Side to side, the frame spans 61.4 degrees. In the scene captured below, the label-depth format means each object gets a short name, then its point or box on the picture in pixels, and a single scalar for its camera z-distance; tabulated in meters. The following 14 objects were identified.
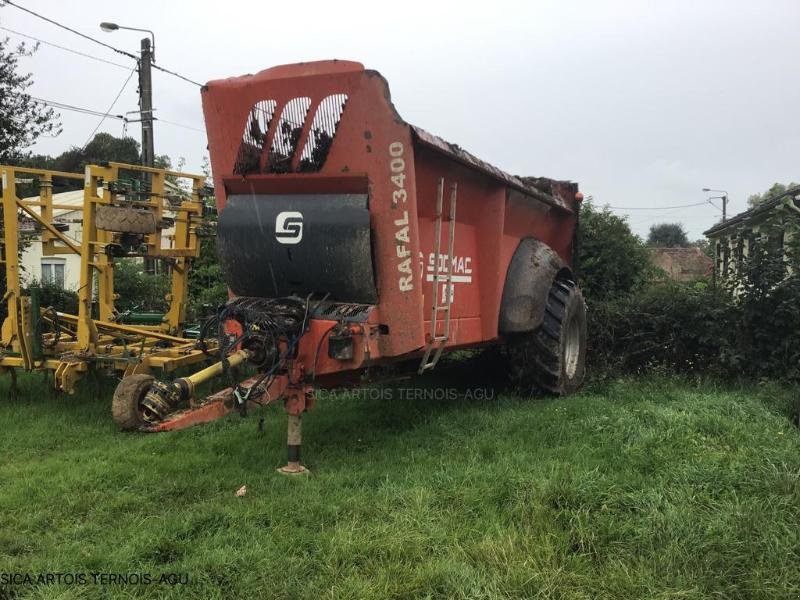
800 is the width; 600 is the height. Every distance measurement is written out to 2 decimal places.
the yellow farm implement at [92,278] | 6.76
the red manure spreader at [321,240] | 4.45
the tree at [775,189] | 17.92
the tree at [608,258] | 9.46
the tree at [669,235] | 74.38
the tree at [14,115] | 12.16
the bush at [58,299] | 11.74
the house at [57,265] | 23.61
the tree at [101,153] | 36.88
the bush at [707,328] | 7.24
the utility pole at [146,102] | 14.99
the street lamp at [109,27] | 14.22
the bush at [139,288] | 12.62
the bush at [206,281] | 11.20
